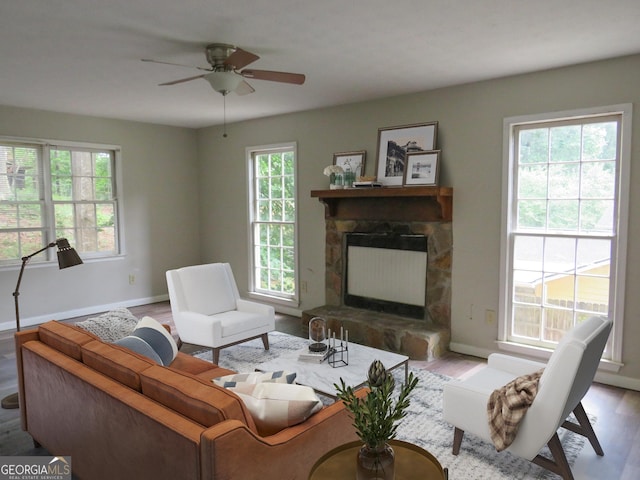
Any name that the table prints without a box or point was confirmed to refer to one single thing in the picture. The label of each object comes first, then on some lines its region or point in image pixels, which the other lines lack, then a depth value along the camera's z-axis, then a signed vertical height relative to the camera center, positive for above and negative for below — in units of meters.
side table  1.43 -0.81
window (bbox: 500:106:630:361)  3.49 -0.12
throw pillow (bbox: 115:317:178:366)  2.45 -0.73
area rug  2.40 -1.35
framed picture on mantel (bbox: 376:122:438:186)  4.34 +0.62
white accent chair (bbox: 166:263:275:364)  3.80 -0.89
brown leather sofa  1.50 -0.78
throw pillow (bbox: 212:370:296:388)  1.95 -0.72
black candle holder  3.14 -1.02
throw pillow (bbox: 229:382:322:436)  1.71 -0.72
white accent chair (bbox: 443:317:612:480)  2.09 -0.95
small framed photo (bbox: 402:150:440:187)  4.23 +0.39
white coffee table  2.83 -1.04
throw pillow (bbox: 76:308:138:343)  2.74 -0.69
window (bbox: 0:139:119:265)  5.04 +0.15
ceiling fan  2.94 +0.87
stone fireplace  4.22 -0.58
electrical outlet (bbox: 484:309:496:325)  4.09 -0.94
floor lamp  3.13 -0.32
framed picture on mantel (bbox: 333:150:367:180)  4.81 +0.53
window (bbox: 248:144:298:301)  5.73 -0.14
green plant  1.31 -0.58
